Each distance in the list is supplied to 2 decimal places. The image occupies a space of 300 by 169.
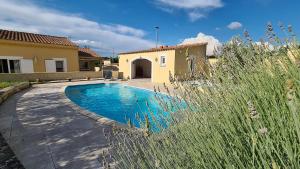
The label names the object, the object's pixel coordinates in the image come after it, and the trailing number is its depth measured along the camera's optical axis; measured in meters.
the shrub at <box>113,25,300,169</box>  1.26
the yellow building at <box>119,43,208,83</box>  18.55
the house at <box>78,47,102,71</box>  30.64
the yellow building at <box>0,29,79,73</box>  20.19
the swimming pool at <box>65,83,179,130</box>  12.10
